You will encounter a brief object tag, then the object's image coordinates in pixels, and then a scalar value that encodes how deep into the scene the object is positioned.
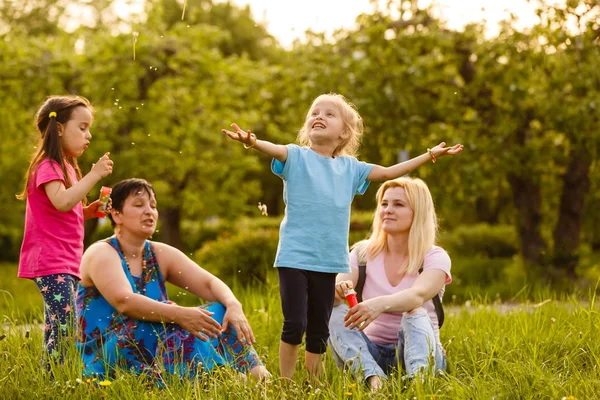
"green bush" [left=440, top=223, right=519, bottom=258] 12.42
